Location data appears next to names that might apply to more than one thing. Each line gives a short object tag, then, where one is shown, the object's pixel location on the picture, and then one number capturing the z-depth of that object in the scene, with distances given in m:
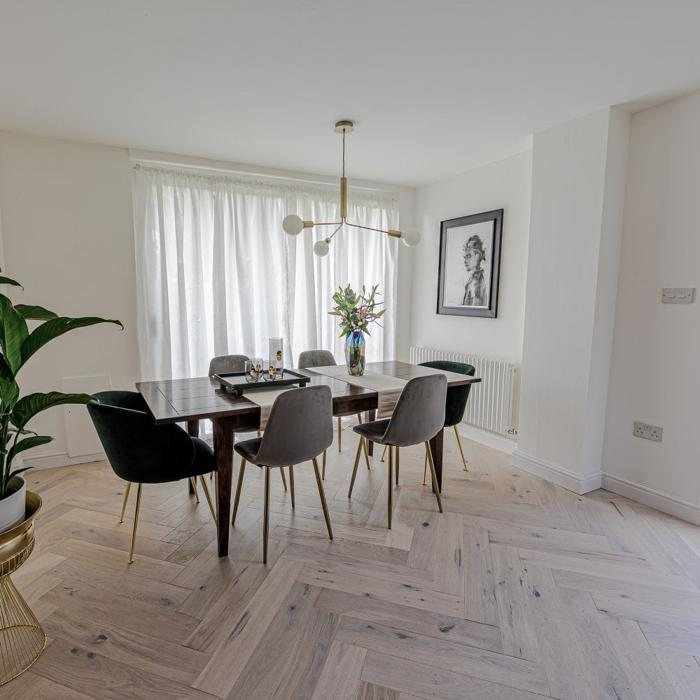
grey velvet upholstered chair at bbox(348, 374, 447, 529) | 2.51
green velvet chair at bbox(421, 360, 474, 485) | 3.14
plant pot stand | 1.59
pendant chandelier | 2.93
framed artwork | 4.02
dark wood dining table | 2.18
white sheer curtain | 3.81
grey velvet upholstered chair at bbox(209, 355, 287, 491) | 3.20
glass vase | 3.13
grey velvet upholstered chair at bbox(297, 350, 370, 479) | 3.63
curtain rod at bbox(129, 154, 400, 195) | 3.70
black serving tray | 2.55
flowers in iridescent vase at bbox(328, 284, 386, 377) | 3.05
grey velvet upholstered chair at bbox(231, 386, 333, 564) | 2.19
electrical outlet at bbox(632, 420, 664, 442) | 2.85
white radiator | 3.79
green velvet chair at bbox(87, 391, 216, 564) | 2.06
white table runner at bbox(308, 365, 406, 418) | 2.72
